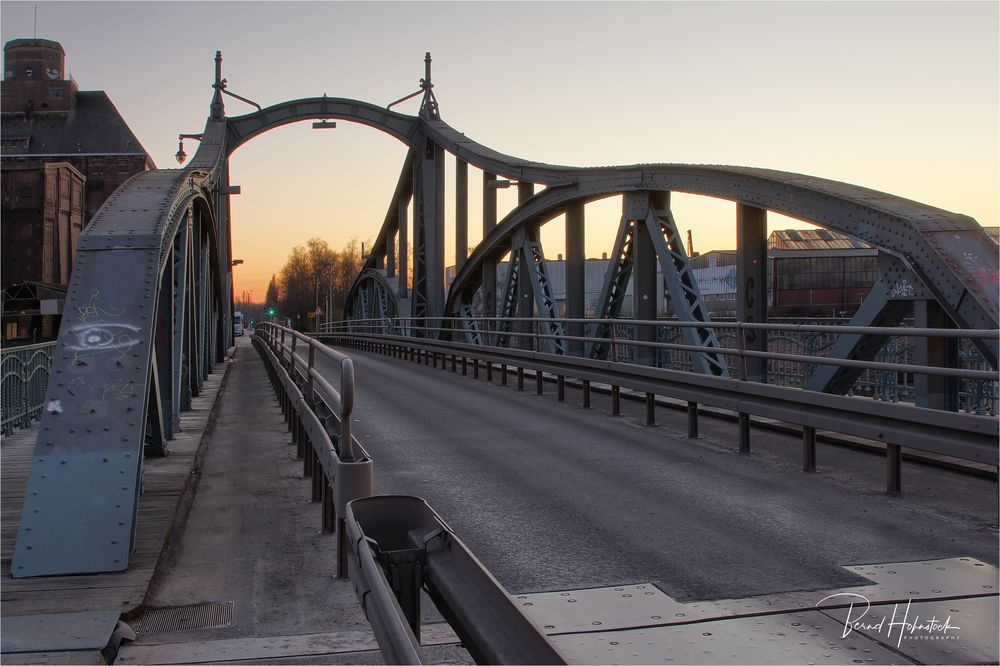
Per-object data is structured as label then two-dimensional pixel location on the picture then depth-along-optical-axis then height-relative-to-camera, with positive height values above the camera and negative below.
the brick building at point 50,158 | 52.28 +12.75
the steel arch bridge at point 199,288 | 5.31 +0.30
